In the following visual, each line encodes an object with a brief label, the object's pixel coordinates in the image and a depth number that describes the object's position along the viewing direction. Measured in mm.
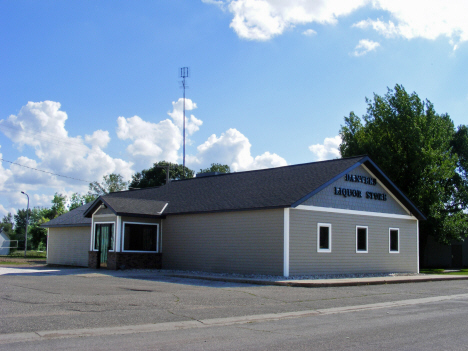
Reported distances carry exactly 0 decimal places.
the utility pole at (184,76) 41969
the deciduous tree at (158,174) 69100
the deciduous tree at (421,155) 36000
